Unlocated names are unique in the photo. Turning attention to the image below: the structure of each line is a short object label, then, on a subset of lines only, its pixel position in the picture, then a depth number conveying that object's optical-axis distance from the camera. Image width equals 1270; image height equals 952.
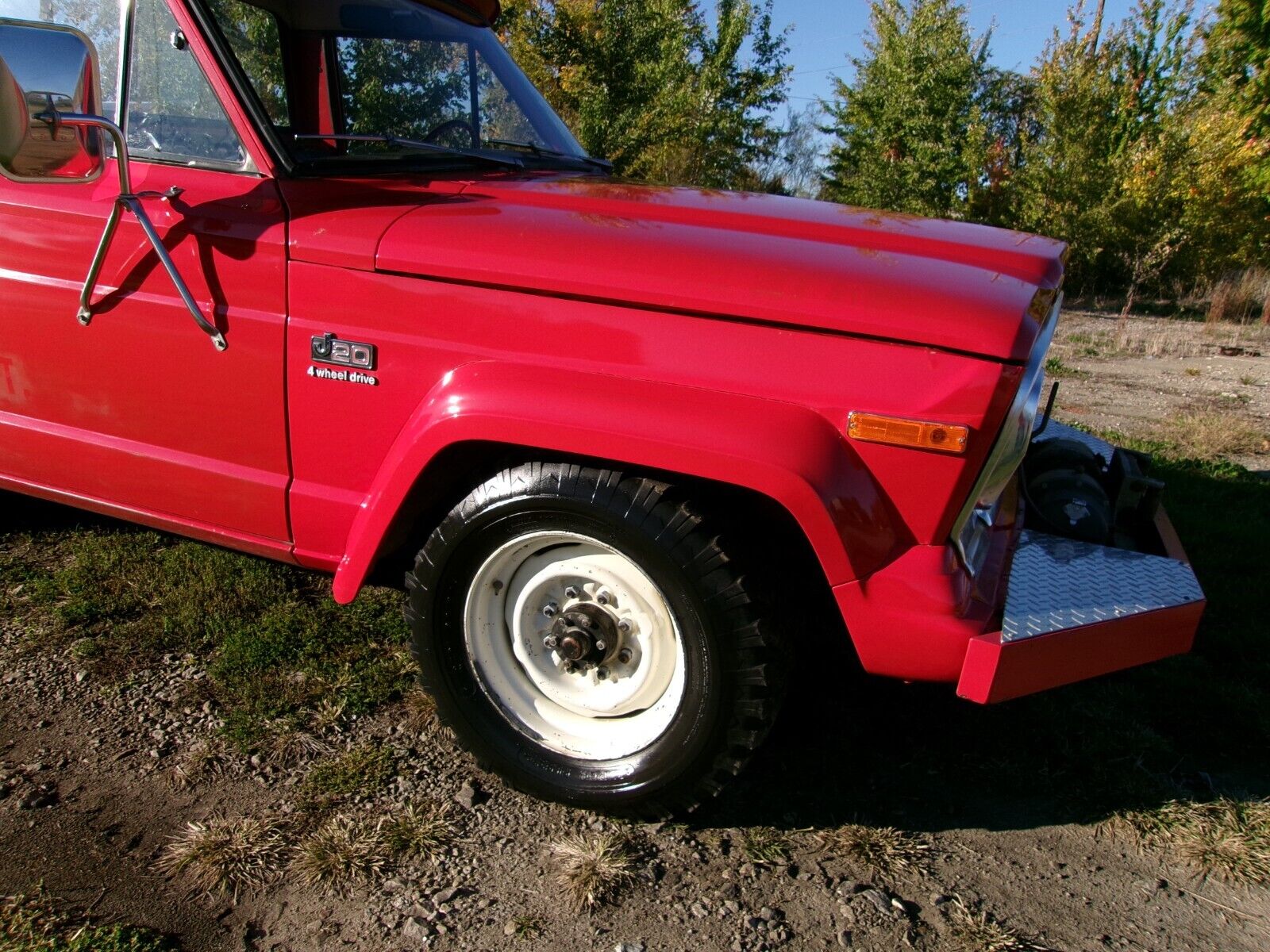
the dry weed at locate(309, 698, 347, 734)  2.77
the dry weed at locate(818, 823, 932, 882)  2.36
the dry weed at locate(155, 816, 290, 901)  2.19
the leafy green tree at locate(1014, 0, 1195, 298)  14.41
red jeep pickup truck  2.09
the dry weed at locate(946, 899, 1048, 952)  2.12
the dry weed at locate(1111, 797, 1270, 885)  2.42
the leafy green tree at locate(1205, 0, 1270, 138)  17.44
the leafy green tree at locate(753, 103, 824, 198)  23.48
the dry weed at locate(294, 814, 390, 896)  2.22
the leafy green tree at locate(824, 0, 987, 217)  15.99
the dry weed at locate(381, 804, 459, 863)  2.33
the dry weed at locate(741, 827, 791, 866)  2.36
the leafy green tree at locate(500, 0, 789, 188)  13.80
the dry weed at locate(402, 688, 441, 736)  2.80
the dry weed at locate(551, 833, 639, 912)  2.21
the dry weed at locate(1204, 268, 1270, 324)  13.52
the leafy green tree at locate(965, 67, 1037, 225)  16.22
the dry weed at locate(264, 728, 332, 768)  2.62
